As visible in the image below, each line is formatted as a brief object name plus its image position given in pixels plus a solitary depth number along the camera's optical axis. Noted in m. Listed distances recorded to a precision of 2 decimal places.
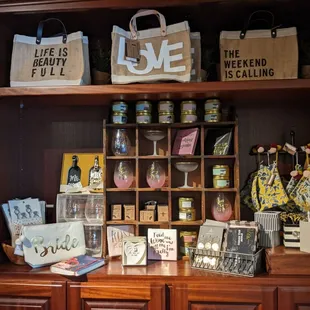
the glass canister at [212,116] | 1.54
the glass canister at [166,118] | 1.56
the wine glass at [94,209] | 1.61
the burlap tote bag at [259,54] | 1.42
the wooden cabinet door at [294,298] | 1.24
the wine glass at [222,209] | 1.56
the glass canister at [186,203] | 1.57
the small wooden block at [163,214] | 1.57
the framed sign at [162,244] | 1.51
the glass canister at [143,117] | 1.57
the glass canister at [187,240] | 1.56
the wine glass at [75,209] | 1.61
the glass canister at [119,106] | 1.57
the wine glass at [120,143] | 1.60
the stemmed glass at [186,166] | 1.60
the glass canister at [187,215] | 1.57
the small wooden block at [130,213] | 1.58
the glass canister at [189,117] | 1.55
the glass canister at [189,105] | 1.55
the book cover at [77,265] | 1.31
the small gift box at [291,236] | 1.36
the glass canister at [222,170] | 1.55
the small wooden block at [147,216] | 1.57
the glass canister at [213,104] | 1.54
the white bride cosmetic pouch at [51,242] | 1.41
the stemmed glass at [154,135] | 1.62
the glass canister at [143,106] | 1.57
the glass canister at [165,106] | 1.56
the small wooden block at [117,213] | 1.58
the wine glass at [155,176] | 1.60
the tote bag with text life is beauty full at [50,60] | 1.48
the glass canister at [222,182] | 1.54
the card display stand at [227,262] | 1.29
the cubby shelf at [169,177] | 1.55
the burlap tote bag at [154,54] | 1.42
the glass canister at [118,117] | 1.57
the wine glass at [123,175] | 1.60
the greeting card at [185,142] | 1.57
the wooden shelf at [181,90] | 1.36
